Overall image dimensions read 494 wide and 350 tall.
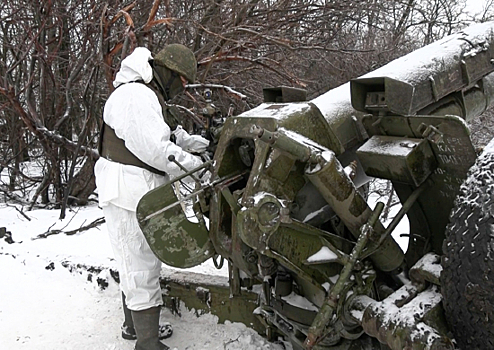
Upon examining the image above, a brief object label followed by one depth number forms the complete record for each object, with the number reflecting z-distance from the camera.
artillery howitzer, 2.05
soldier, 3.07
